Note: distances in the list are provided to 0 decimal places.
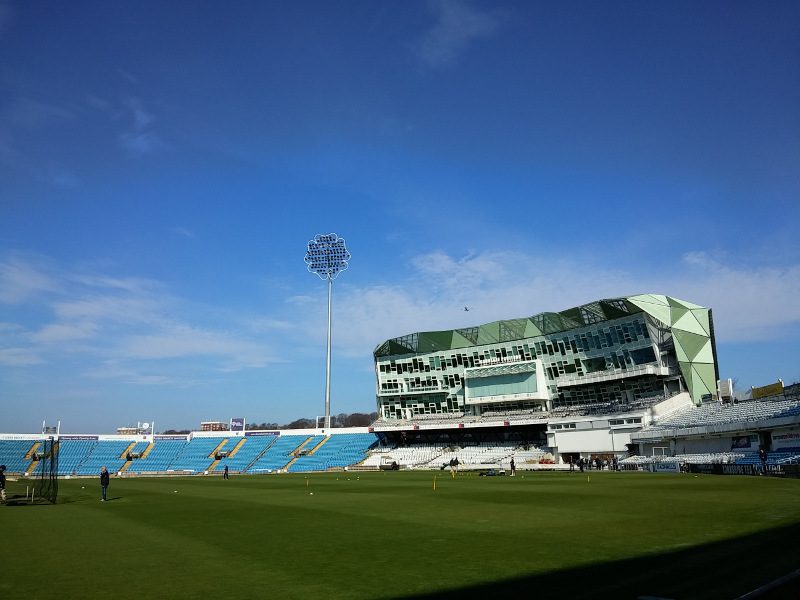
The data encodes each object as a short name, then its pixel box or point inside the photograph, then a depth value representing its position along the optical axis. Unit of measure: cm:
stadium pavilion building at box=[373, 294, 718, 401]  8044
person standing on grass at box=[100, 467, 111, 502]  3181
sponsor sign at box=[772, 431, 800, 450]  5103
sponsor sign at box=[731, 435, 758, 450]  5687
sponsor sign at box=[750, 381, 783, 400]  6493
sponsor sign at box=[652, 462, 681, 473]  5805
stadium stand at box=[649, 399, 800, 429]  5534
